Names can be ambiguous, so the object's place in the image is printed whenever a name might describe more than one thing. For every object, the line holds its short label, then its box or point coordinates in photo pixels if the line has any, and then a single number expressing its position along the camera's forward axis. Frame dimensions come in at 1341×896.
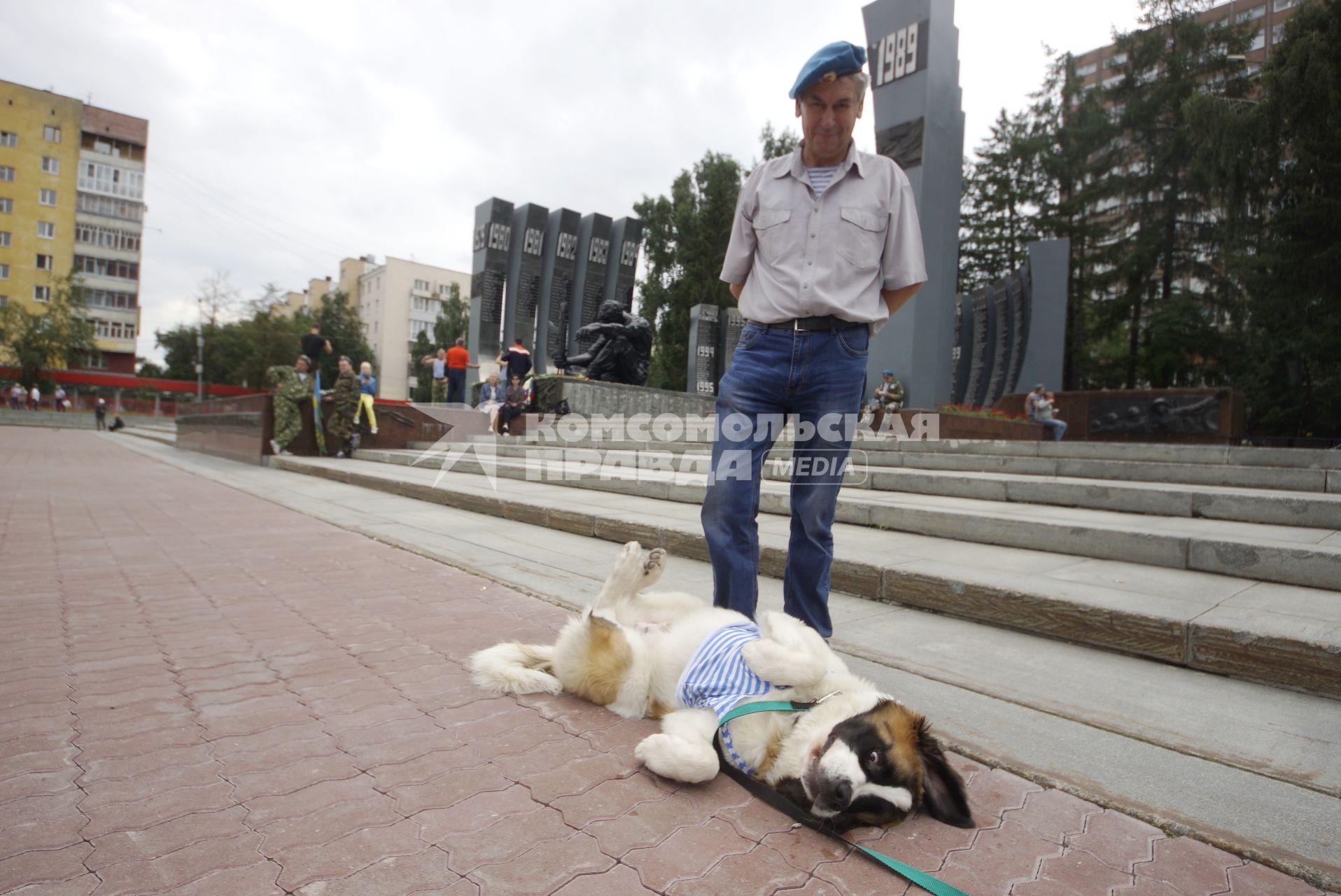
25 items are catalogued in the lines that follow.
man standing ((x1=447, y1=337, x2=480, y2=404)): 20.45
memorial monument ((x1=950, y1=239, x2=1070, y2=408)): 23.75
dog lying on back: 1.74
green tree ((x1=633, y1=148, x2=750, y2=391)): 42.72
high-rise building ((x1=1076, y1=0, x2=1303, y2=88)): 30.27
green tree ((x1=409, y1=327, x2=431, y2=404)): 75.25
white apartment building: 86.50
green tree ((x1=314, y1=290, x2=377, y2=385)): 69.50
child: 15.52
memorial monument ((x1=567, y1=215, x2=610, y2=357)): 33.03
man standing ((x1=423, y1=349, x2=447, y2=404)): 22.83
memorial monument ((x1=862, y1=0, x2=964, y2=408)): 18.14
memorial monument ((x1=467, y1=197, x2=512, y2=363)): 30.89
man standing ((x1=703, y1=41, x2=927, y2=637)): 2.86
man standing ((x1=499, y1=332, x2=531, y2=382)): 17.30
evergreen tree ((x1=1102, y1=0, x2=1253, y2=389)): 28.27
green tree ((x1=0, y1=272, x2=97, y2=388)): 48.88
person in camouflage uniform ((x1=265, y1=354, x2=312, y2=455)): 15.09
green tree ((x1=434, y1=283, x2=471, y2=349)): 65.00
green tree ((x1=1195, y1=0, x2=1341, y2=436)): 19.28
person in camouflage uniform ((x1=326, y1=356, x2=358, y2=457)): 15.14
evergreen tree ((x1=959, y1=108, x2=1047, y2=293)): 36.22
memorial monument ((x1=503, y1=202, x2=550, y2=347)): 31.27
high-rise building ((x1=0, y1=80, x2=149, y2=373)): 58.75
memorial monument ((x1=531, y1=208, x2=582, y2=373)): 32.25
